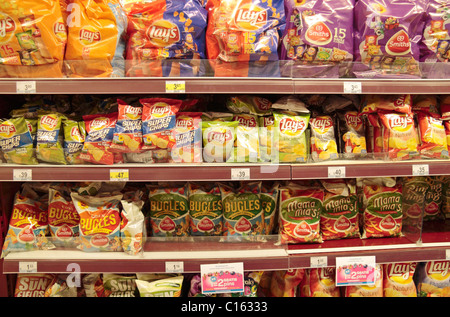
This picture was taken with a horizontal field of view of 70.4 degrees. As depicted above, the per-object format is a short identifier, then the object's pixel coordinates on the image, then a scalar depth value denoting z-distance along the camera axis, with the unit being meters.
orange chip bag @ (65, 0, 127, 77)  1.55
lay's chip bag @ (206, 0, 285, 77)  1.55
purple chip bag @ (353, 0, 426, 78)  1.62
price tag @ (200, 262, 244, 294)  1.62
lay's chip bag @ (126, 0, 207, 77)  1.59
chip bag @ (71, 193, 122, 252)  1.67
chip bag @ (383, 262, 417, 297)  1.80
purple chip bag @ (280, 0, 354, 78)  1.61
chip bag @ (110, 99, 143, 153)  1.61
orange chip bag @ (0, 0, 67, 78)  1.45
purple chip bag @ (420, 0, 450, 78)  1.67
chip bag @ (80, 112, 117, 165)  1.59
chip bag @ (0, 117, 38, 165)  1.57
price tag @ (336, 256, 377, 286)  1.69
